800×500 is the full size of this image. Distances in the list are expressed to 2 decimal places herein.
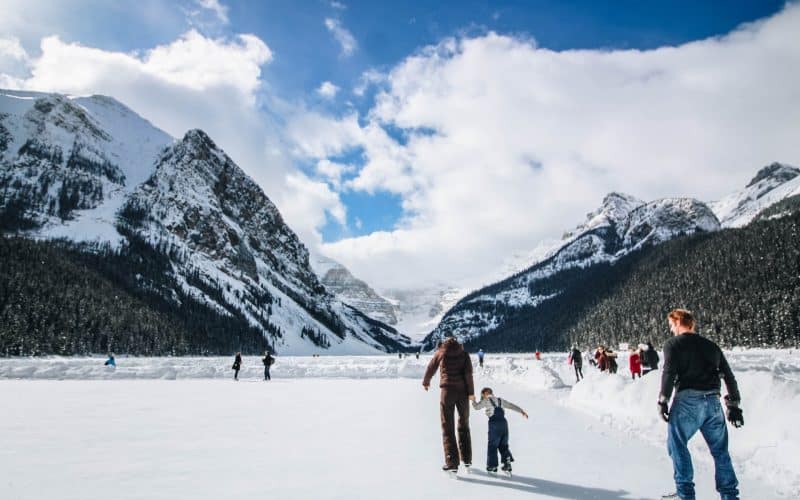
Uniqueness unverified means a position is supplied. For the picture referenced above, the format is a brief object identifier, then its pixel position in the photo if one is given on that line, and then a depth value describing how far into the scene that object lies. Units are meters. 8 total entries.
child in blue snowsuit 7.74
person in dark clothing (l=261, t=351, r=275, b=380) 32.38
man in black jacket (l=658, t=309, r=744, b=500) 5.54
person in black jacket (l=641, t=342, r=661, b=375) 20.89
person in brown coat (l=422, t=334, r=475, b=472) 7.82
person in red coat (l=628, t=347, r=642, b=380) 25.12
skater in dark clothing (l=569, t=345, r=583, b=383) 27.92
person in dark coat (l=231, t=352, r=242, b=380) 33.18
